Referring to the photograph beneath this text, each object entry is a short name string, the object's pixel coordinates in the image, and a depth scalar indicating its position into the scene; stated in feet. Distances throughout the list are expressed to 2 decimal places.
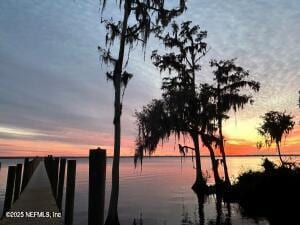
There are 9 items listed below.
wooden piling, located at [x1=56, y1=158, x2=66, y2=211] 52.65
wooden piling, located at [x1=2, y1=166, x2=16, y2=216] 48.82
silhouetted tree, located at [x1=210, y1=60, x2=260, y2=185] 96.07
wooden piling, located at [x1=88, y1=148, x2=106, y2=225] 20.70
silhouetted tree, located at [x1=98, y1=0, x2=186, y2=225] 56.39
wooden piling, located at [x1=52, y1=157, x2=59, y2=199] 56.00
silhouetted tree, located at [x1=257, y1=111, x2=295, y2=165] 121.29
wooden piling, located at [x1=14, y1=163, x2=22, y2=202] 54.13
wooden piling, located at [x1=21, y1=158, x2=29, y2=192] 62.01
